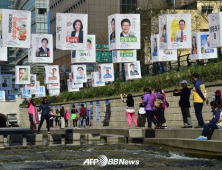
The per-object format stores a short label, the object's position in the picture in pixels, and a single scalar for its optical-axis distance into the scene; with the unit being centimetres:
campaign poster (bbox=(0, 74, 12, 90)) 7300
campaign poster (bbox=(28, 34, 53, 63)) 3519
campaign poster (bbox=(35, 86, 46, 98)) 6644
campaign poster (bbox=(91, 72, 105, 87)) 5027
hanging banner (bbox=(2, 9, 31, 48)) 2931
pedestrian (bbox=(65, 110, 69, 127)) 5389
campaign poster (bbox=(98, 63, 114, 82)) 4719
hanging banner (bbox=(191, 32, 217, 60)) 3316
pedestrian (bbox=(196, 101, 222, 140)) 1770
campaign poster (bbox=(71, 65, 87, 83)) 5094
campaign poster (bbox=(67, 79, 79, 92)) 5522
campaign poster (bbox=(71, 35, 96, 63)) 3797
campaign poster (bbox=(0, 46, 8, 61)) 3125
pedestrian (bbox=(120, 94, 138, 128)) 3045
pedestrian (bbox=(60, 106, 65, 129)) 4339
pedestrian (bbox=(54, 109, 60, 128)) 5669
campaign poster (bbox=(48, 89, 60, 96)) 6051
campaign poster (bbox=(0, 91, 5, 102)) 7607
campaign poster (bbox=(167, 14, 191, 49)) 3020
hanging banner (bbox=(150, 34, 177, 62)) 3531
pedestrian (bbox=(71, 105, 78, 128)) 4630
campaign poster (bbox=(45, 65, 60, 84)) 5338
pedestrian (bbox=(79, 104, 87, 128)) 4047
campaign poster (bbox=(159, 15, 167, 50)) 3047
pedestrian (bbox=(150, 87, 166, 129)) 2359
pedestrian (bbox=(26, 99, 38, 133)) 3091
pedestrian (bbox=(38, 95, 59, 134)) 3034
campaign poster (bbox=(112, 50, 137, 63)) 3781
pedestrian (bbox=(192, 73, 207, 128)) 2034
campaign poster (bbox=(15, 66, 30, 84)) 5256
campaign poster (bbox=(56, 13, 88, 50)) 3088
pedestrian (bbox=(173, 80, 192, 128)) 2209
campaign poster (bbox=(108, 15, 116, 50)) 3192
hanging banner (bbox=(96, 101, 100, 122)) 4616
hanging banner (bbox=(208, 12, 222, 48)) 2697
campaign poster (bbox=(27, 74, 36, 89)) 6035
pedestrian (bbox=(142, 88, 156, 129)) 2530
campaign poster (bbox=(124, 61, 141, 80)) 4144
